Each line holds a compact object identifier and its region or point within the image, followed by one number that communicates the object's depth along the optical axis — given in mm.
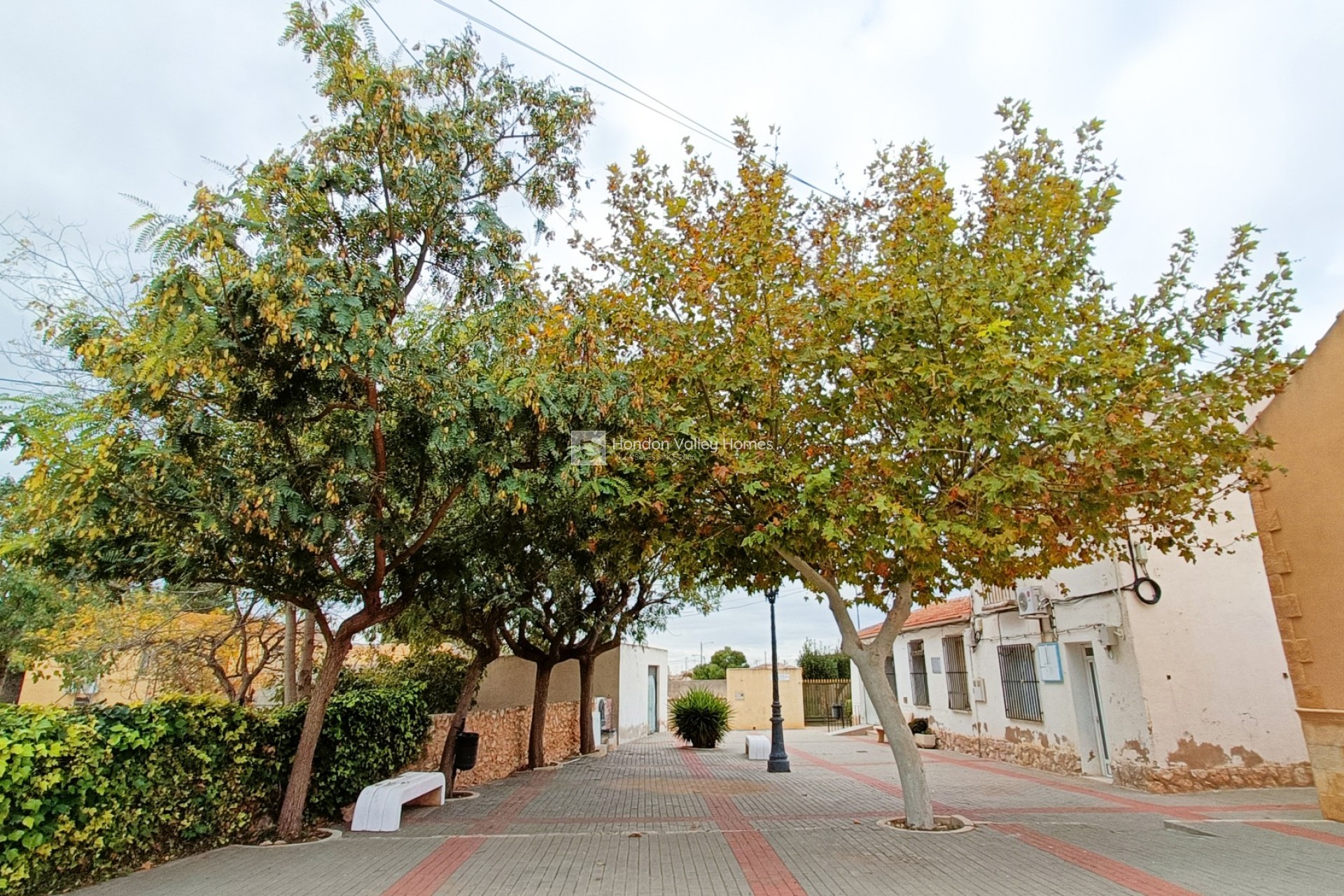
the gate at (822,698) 30391
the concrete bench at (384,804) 9172
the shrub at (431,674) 16812
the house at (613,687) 22031
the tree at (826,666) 34344
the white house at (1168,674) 11391
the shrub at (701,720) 21484
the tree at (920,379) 7363
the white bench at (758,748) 17828
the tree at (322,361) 6688
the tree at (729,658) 49375
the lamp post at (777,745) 15148
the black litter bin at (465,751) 12680
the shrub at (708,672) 35688
